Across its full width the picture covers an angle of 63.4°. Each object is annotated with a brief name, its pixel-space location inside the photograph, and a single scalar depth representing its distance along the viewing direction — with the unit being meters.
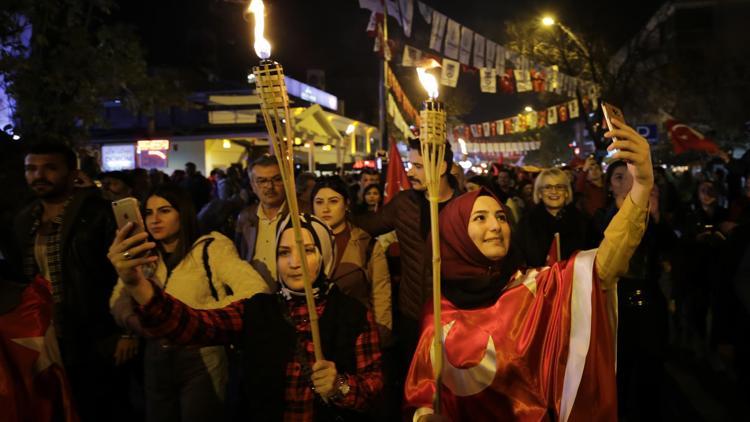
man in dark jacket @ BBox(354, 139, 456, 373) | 4.49
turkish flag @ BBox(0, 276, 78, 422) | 2.49
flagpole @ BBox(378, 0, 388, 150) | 12.48
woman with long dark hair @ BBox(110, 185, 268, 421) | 3.62
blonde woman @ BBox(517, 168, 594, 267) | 5.08
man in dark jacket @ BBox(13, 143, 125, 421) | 3.95
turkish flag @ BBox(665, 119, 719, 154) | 11.37
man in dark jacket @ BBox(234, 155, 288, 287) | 4.73
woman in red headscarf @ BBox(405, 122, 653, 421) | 2.59
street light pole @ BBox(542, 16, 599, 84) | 20.30
